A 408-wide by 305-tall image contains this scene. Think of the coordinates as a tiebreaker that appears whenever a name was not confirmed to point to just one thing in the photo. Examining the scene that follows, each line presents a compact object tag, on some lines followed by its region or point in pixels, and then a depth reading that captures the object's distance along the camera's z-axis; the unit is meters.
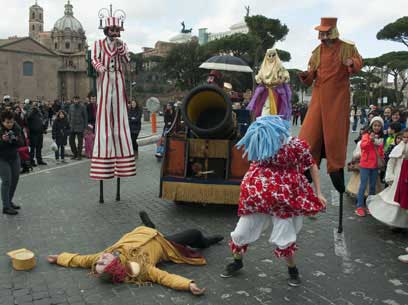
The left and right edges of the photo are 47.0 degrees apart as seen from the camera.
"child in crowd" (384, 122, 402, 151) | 8.08
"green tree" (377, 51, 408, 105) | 53.00
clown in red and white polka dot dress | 4.07
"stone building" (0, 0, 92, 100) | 64.85
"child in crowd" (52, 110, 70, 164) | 12.54
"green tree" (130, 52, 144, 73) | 83.94
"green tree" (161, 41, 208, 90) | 60.94
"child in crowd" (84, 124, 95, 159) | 13.33
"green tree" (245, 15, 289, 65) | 52.50
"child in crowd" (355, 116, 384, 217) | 7.02
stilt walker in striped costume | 7.05
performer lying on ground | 4.11
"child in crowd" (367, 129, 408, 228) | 5.64
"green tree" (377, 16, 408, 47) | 42.28
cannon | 6.67
